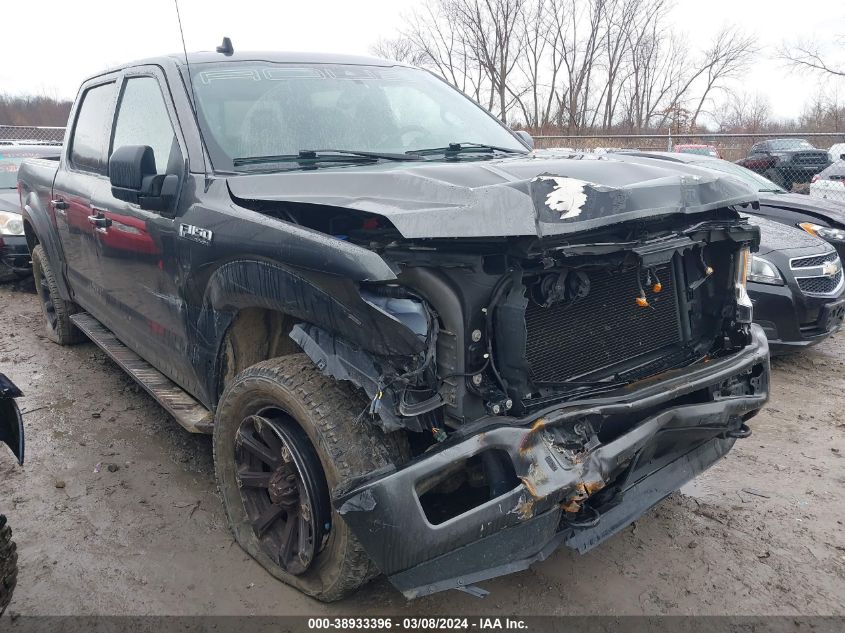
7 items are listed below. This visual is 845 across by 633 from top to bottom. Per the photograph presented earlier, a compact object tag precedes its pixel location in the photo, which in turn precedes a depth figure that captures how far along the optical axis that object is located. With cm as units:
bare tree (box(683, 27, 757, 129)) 3688
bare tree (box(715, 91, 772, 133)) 3262
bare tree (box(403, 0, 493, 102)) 3591
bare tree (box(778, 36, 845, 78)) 2391
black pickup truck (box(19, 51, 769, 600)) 204
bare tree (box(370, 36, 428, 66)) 3673
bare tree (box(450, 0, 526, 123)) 3438
